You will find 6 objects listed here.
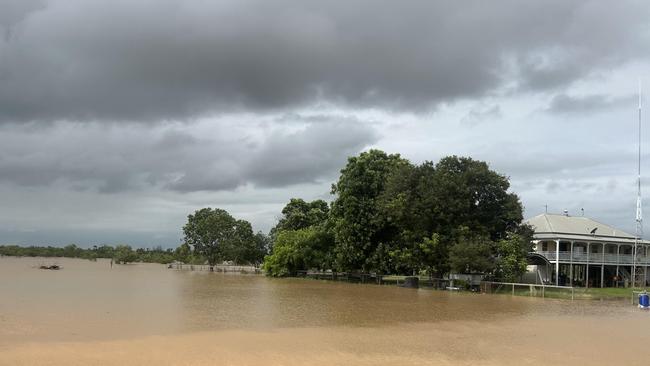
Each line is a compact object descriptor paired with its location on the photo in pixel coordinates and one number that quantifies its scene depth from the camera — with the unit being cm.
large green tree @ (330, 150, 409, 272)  4719
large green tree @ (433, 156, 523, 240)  4084
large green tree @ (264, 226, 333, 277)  5591
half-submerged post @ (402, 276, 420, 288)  4297
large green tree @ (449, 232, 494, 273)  3781
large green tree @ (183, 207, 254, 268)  8319
